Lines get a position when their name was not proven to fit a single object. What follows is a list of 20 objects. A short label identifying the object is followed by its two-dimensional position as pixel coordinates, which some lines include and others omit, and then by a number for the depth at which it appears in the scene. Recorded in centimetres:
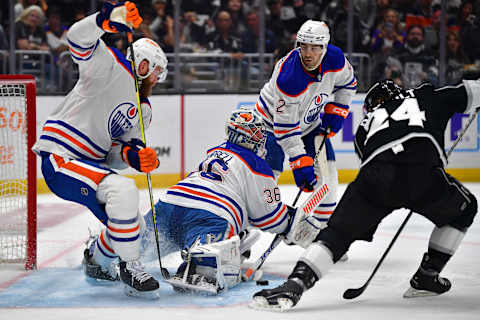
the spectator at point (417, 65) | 1496
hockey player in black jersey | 577
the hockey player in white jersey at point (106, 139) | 607
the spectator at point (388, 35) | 1504
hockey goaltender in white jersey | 638
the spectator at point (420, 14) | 1513
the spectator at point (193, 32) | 1414
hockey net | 755
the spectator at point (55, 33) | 1345
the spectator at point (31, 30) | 1315
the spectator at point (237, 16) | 1448
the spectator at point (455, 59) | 1492
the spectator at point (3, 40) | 1298
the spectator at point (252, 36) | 1431
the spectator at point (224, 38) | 1442
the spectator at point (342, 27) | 1464
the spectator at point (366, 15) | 1485
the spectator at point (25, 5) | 1320
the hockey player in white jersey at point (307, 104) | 768
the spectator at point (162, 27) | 1395
